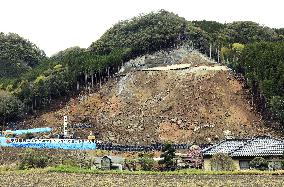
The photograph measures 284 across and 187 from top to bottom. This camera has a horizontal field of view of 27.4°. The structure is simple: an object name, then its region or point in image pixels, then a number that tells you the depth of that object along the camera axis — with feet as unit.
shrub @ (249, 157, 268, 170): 122.83
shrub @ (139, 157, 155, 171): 128.93
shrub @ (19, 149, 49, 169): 124.98
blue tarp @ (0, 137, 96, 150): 158.51
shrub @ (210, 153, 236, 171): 122.42
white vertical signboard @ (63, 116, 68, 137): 199.22
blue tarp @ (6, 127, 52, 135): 198.08
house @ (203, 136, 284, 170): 128.67
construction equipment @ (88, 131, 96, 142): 188.39
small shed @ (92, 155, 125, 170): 133.12
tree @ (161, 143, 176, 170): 132.81
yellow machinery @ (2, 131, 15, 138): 191.64
